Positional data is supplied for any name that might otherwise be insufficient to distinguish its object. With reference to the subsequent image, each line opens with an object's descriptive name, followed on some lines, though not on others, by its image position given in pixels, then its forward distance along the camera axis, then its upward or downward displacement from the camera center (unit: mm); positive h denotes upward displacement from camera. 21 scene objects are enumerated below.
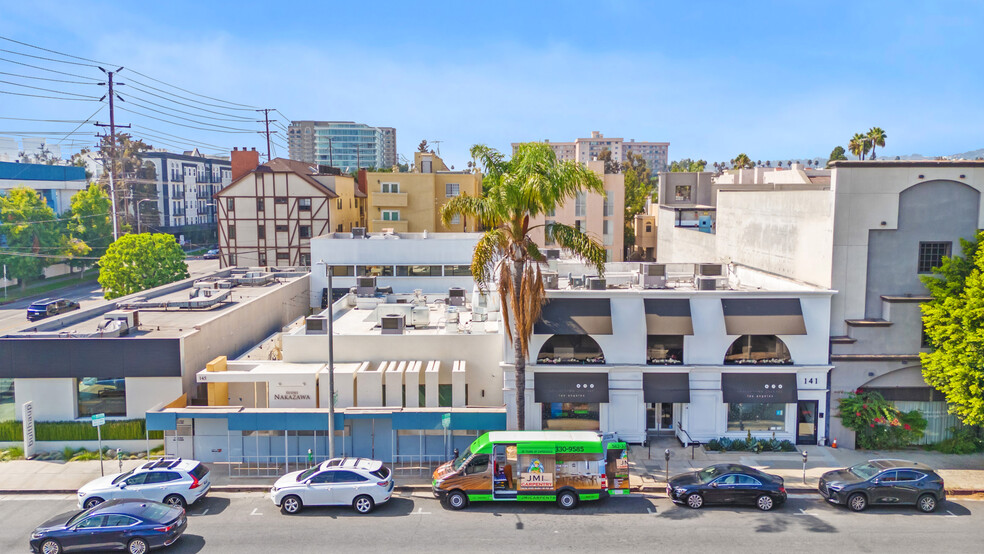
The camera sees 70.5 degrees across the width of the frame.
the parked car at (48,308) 59844 -7011
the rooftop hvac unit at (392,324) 30234 -4085
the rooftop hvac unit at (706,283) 28689 -2108
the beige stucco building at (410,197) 69000 +3287
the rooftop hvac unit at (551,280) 29450 -2136
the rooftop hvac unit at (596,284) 28878 -2183
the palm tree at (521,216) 23406 +522
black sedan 22016 -8146
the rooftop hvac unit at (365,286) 39000 -3212
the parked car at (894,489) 21953 -8061
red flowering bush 27095 -7357
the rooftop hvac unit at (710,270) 34406 -1881
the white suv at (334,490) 21875 -8160
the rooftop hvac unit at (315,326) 30289 -4182
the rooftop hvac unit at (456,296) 36125 -3445
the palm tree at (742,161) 97875 +10216
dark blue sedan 18719 -8184
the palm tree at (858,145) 74625 +9674
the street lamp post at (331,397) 23772 -5729
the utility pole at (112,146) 66312 +8072
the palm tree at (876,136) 74750 +10394
